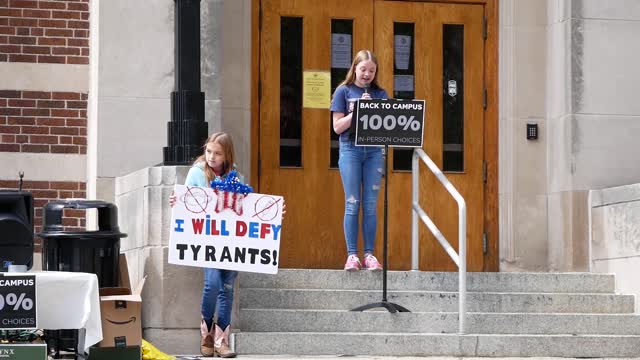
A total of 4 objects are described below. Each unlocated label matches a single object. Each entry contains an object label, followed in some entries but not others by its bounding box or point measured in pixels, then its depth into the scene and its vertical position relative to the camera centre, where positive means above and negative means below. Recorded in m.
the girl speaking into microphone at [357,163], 11.16 +0.21
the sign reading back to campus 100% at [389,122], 10.80 +0.55
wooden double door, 12.90 +0.76
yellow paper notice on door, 13.06 +1.01
